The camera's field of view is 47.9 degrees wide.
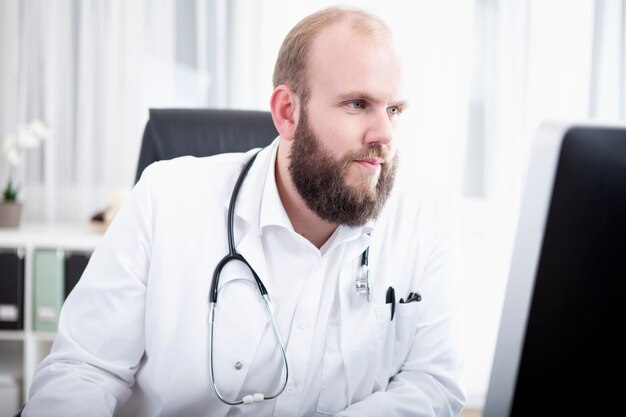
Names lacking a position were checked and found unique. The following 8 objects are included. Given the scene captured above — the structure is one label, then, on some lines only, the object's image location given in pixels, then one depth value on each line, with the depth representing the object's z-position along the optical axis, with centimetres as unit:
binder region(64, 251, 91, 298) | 234
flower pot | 250
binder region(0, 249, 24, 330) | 234
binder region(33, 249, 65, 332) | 235
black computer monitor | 59
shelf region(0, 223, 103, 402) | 234
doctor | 127
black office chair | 156
